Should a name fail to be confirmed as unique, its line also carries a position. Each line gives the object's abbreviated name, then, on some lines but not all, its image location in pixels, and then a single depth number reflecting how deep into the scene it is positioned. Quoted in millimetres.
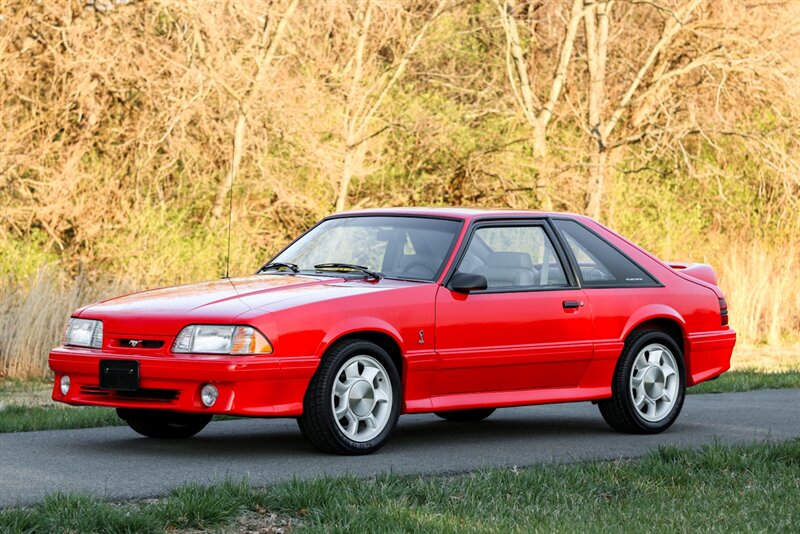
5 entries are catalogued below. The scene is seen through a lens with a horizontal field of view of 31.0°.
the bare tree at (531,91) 26766
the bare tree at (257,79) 22516
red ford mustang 8320
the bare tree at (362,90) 25547
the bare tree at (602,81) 26188
